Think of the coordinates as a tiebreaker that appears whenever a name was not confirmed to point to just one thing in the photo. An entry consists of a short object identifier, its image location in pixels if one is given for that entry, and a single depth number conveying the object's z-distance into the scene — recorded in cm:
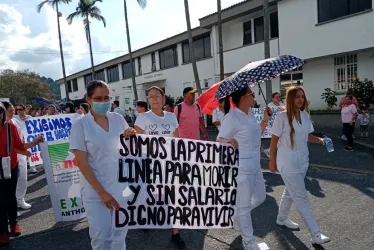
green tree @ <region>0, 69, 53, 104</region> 4444
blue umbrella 325
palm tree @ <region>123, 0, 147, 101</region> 2310
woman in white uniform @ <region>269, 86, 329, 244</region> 361
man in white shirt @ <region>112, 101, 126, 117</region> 1064
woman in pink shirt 943
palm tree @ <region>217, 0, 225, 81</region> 1592
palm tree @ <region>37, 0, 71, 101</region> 3192
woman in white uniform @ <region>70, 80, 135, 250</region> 262
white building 1459
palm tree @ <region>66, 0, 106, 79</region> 3048
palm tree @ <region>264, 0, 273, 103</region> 1359
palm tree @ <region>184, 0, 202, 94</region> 1670
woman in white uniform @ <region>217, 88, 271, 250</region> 343
